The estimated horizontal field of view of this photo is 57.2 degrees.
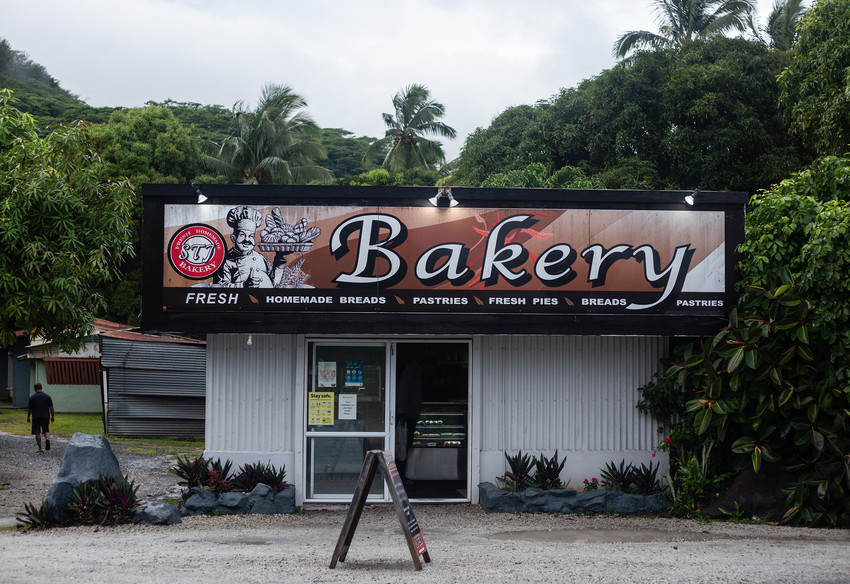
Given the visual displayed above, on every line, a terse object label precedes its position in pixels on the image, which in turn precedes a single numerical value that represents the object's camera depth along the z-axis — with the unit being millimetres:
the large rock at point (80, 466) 9078
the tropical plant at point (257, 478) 9977
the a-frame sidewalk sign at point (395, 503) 7309
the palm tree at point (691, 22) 33219
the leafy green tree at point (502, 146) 29234
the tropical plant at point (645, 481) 10261
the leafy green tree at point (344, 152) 57500
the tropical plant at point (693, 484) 9758
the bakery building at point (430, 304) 9883
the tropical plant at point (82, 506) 9031
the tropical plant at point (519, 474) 10227
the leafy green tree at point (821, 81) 17047
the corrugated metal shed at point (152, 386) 19953
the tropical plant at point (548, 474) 10234
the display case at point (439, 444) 10898
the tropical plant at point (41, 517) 8992
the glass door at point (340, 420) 10391
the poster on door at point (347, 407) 10438
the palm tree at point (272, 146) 33969
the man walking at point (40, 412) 17453
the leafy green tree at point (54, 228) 11727
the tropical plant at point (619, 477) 10328
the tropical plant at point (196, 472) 9930
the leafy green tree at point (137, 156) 29906
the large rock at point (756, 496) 9602
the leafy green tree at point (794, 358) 8984
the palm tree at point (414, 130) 47375
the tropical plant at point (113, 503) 9047
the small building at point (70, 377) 26844
